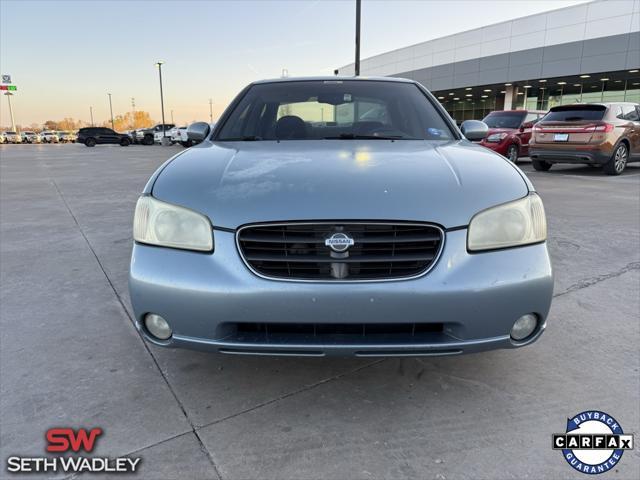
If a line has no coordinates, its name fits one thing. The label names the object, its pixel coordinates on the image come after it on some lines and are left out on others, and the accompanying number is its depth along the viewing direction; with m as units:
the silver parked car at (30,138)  54.84
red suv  12.10
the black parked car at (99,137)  34.91
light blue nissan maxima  1.63
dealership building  24.48
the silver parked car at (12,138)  53.16
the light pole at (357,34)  12.76
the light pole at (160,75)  41.03
